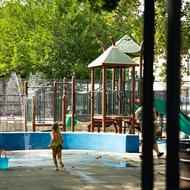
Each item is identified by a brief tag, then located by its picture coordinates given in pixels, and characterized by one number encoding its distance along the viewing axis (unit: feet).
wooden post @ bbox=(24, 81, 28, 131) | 62.40
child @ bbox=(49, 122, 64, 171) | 34.22
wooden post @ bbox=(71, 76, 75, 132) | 57.32
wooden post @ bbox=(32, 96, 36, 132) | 58.50
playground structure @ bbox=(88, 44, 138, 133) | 55.42
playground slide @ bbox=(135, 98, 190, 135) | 47.57
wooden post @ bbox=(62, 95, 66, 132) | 57.03
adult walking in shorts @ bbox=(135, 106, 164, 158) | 40.66
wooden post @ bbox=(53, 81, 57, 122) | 59.11
